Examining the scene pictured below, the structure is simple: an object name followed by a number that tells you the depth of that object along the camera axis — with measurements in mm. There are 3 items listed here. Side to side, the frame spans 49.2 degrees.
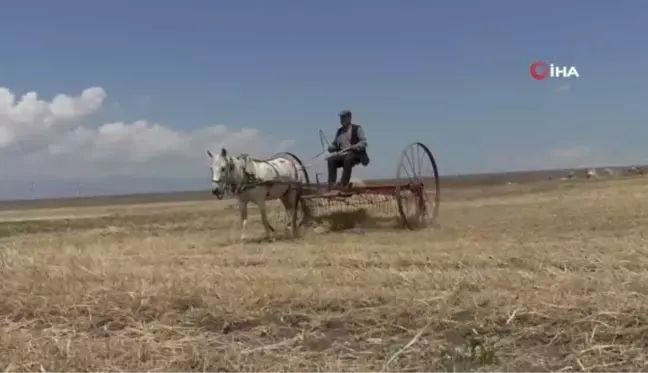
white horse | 14141
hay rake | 15000
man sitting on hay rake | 15617
